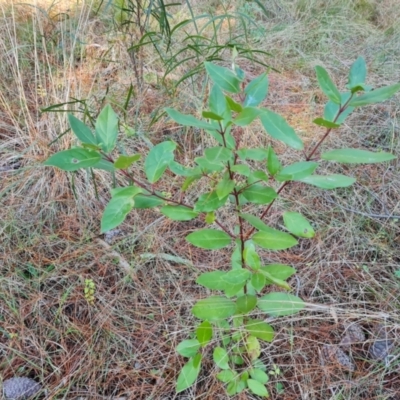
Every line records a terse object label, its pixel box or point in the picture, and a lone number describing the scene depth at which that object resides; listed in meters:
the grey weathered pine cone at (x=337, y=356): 0.97
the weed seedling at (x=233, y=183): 0.64
